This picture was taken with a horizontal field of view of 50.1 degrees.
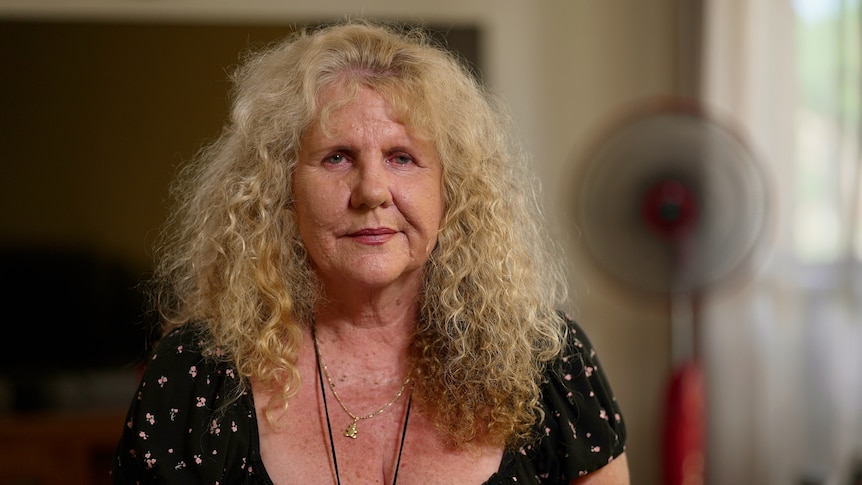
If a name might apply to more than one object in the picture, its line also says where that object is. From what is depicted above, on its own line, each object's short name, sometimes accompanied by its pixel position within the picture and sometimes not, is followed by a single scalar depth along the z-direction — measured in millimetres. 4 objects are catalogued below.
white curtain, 2906
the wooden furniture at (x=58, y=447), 3436
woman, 1409
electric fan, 2836
